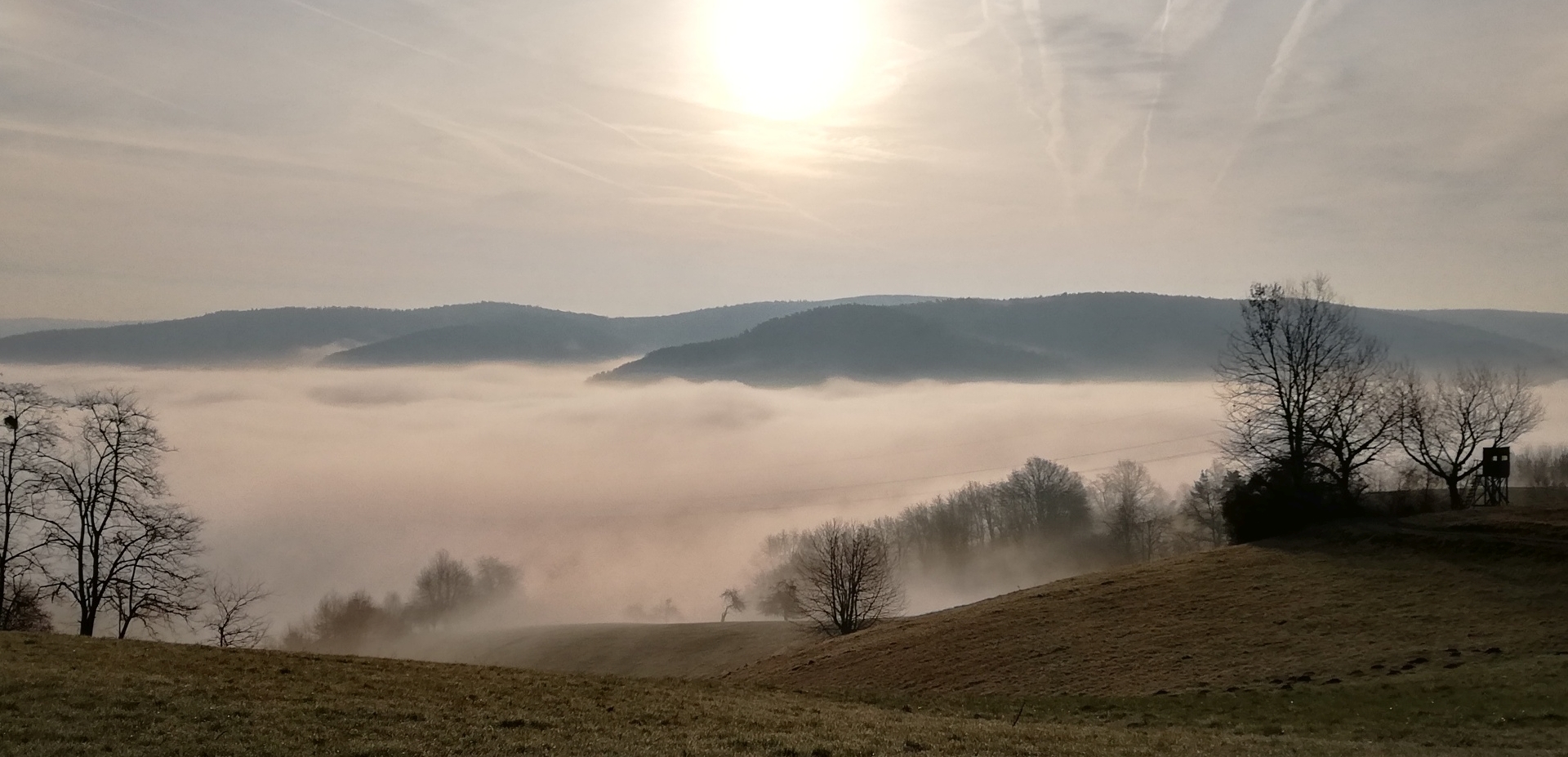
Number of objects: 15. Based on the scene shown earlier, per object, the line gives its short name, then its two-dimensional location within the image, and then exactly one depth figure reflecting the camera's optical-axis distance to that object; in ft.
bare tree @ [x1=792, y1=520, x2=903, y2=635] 228.02
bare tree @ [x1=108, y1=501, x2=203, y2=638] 136.87
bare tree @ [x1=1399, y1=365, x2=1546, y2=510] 232.12
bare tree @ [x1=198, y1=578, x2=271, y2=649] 167.43
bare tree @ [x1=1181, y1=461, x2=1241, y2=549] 396.37
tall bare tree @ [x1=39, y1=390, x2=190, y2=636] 134.41
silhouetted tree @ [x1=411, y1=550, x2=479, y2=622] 552.82
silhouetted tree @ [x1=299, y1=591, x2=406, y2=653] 455.22
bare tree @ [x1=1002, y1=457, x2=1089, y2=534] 507.71
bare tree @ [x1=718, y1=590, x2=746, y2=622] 535.60
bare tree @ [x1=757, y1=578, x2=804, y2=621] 415.81
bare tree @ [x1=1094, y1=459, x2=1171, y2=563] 436.35
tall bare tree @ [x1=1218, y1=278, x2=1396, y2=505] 190.29
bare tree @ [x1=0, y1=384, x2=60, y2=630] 128.36
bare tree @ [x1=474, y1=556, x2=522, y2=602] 613.93
